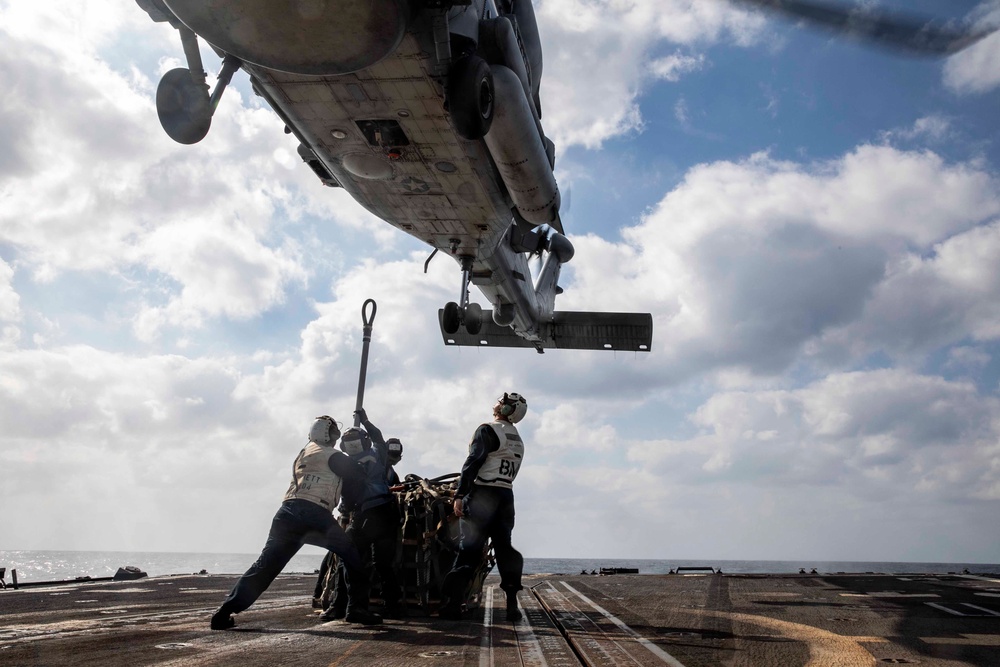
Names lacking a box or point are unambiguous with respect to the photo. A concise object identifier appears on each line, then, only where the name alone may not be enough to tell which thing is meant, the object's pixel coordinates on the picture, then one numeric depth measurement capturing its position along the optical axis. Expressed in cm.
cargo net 645
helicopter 664
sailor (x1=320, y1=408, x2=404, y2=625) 645
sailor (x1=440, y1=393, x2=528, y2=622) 606
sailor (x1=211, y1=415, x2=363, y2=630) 580
